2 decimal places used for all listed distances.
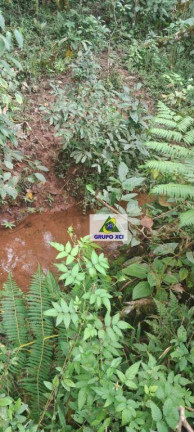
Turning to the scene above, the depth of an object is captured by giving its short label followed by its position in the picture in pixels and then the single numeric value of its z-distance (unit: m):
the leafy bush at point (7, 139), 3.05
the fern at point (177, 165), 2.31
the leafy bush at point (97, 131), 4.08
